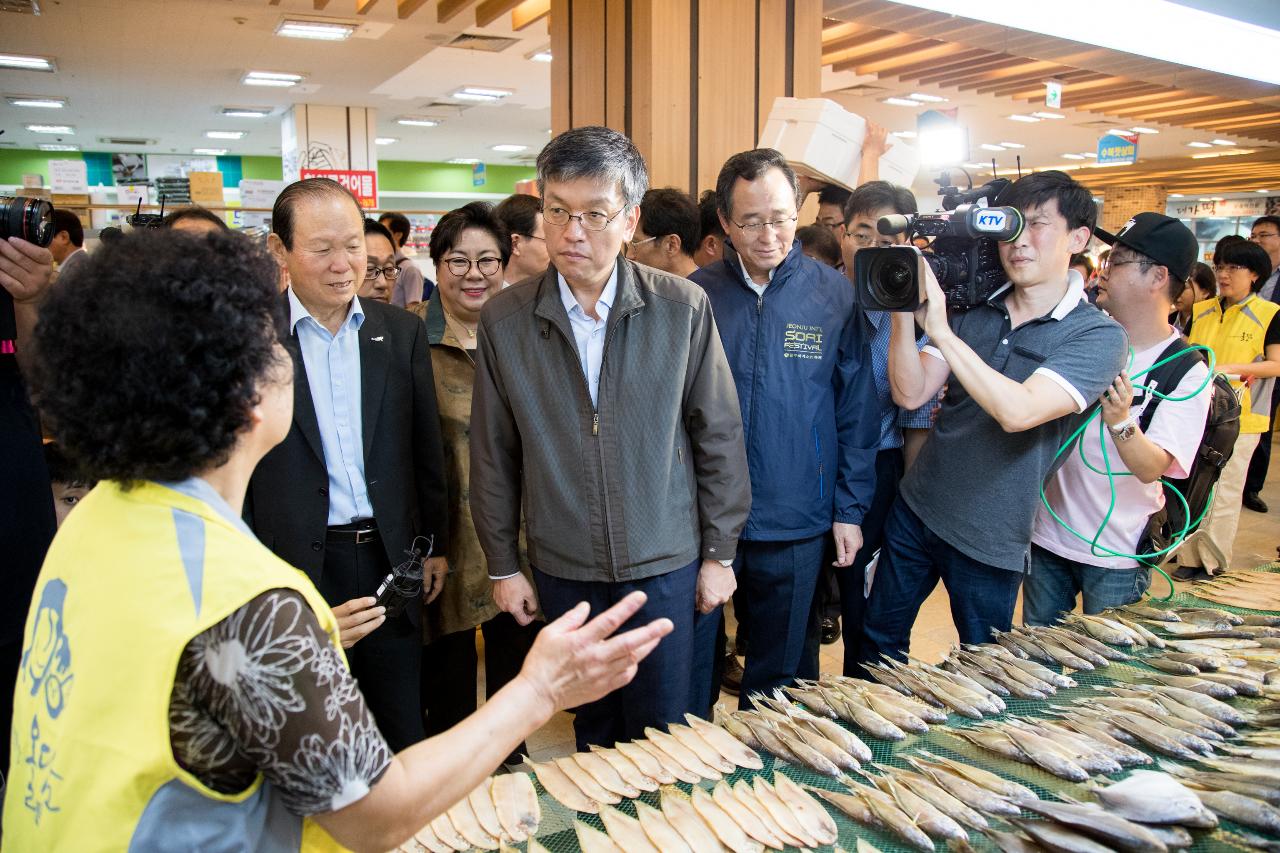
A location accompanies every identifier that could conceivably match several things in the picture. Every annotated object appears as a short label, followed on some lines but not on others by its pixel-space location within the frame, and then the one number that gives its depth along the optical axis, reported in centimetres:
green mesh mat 134
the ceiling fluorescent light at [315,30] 755
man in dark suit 211
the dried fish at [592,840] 136
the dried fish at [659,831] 134
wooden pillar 394
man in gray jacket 205
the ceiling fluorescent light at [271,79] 992
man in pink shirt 239
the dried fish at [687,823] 135
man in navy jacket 246
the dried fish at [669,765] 155
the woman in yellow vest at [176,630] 91
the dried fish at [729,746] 159
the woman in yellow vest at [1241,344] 492
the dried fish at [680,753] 156
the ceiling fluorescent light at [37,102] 1123
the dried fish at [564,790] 147
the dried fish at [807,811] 137
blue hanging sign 1041
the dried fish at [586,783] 148
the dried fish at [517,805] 142
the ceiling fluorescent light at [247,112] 1224
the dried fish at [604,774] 150
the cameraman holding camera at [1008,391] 213
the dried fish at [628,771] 152
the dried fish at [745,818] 136
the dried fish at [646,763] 154
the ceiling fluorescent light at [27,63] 895
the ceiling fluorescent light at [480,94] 1078
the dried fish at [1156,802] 132
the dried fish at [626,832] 136
